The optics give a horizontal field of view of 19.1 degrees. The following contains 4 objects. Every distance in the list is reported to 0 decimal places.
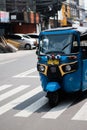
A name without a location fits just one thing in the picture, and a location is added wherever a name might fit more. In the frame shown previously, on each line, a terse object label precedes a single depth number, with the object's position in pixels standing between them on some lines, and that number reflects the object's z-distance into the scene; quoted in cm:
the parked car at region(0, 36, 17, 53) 2445
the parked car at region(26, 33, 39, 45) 2938
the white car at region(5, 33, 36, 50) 2716
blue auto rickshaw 714
